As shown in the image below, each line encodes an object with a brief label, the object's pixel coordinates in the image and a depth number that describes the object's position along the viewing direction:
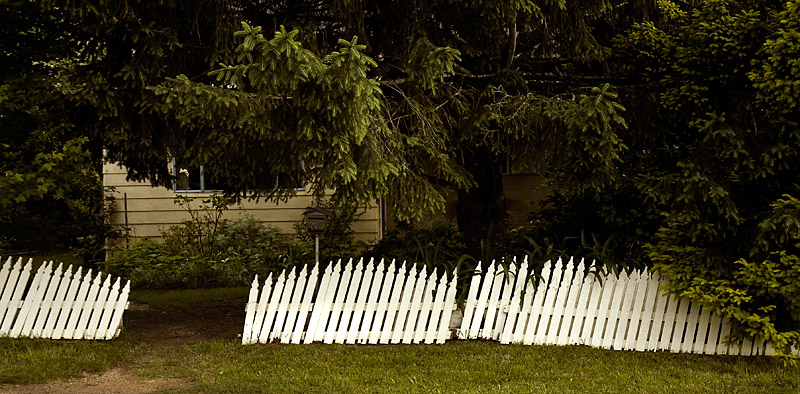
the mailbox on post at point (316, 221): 8.59
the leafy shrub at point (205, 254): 11.34
